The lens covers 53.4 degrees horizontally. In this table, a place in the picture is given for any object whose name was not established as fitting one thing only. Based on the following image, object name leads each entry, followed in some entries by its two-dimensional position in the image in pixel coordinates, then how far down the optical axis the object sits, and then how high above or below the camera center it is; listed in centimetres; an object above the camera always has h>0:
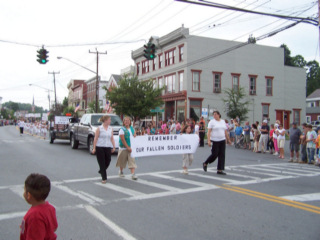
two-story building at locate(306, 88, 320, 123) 6141 +373
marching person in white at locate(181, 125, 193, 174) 995 -118
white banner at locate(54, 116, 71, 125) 2382 +16
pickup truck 1563 -31
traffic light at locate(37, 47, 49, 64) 2056 +431
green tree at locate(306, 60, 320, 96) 8116 +1257
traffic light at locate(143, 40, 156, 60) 1773 +402
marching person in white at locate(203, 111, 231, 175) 977 -46
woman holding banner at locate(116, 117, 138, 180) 900 -71
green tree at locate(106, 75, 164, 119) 3250 +260
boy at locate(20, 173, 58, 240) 261 -77
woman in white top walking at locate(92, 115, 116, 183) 852 -59
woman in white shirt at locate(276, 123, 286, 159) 1603 -79
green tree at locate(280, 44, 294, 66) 6788 +1426
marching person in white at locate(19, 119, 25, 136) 3597 -36
